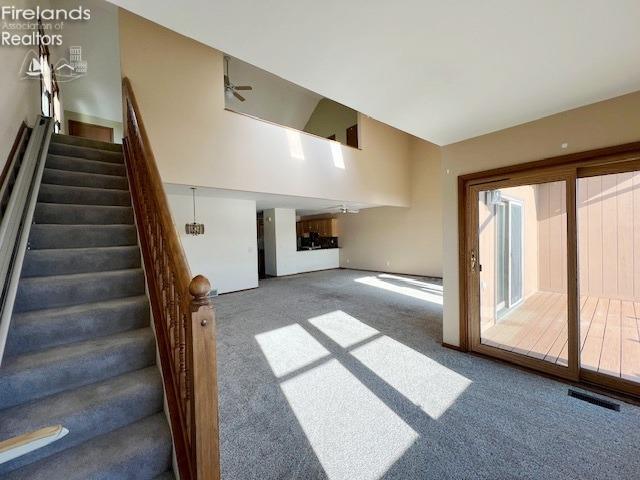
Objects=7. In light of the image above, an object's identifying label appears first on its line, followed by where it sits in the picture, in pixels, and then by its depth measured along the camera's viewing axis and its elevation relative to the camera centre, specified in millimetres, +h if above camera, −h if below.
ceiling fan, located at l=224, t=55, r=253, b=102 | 5307 +3062
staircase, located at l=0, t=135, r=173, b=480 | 1290 -646
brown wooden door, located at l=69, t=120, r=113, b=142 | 6859 +3064
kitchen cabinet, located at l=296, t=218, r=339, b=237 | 10984 +529
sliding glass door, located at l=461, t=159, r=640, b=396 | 2445 -392
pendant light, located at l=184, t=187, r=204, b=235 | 5728 +297
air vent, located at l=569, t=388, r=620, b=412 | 2086 -1369
